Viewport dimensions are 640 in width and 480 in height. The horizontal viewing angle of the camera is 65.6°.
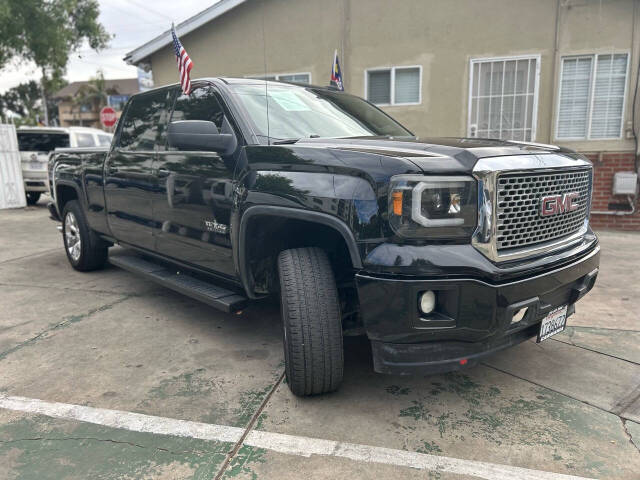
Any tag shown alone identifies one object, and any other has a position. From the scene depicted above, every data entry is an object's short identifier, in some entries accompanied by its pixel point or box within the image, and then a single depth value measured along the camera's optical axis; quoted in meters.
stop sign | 15.66
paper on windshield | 3.49
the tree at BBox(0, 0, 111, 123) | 15.12
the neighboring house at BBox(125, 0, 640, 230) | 8.09
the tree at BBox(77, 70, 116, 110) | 56.02
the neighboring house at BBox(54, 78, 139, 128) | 60.44
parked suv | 12.18
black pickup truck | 2.32
